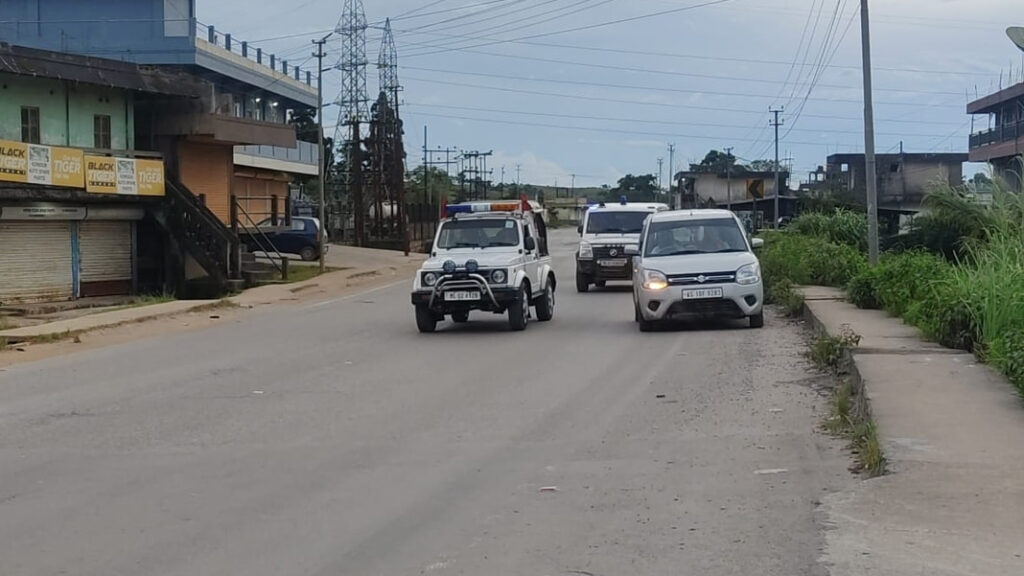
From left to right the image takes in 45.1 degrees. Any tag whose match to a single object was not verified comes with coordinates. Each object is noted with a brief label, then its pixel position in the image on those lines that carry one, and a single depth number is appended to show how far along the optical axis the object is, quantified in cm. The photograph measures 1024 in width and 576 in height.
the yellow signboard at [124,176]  3102
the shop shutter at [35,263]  2967
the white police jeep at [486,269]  1842
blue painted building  3366
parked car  4775
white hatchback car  1786
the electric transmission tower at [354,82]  6556
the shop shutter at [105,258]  3259
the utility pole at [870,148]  2406
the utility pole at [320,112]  4128
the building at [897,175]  6310
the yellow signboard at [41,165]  2805
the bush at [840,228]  3461
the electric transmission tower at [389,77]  6750
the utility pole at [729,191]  6503
